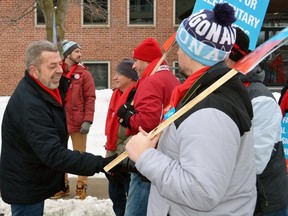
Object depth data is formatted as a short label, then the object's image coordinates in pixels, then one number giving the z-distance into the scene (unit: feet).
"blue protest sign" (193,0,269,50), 12.59
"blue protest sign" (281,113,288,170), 18.09
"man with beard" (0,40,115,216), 10.16
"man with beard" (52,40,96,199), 20.45
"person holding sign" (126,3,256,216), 6.26
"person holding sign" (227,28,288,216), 9.34
